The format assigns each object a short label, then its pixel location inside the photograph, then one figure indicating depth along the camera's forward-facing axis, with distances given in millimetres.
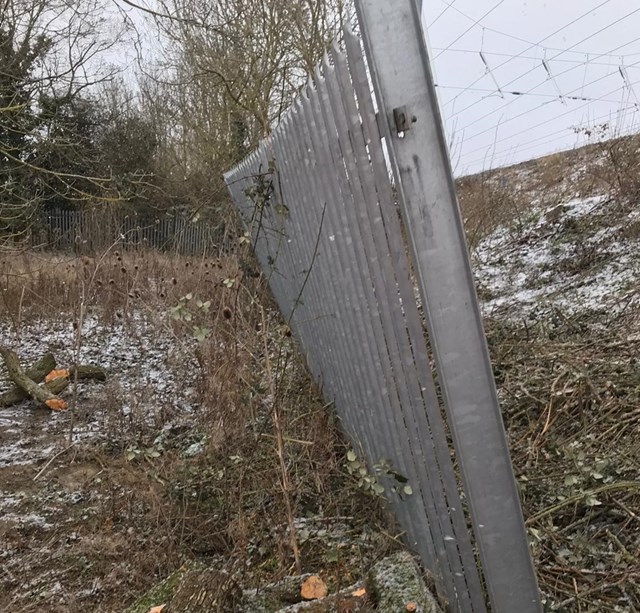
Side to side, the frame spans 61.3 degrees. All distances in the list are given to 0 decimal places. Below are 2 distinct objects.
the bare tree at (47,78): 6762
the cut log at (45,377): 4668
